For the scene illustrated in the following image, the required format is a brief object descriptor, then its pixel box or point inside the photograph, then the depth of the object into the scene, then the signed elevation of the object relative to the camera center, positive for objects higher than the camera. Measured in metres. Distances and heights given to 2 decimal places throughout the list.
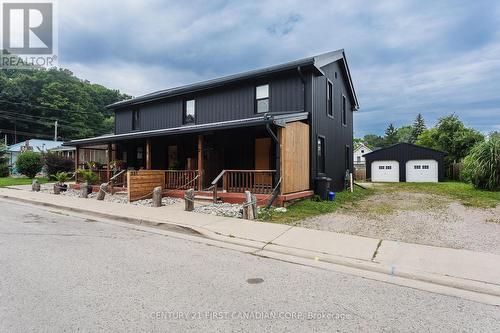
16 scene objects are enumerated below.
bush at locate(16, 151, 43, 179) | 23.47 +0.40
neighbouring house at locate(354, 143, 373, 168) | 53.09 +2.68
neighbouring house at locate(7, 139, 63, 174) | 33.81 +2.74
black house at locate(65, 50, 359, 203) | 10.46 +1.45
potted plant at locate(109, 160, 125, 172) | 14.90 +0.13
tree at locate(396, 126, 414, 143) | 75.44 +9.07
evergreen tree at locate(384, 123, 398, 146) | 84.62 +9.23
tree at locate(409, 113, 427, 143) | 71.62 +9.61
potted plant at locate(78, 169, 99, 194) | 14.08 -0.47
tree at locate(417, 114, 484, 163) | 27.86 +2.79
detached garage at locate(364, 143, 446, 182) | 25.59 +0.12
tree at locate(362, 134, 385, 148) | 93.99 +9.06
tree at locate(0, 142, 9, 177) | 25.73 +0.46
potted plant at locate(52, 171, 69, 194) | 14.41 -0.85
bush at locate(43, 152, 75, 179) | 22.09 +0.36
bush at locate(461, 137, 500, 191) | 14.71 -0.02
